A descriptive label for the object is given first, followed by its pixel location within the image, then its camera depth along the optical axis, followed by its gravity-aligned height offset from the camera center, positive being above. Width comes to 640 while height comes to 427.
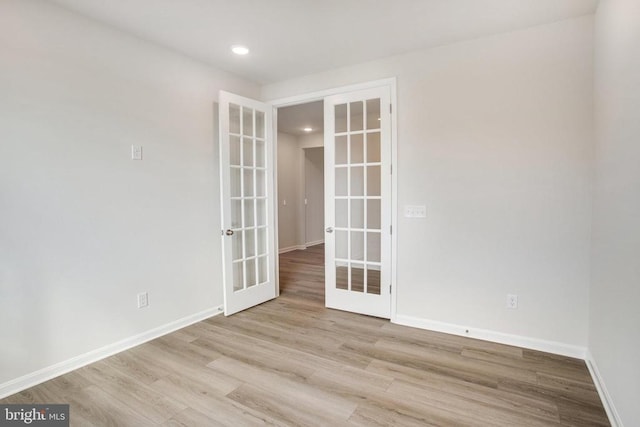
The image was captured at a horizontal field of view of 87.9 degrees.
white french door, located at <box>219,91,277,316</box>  3.41 -0.03
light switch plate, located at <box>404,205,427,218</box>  3.14 -0.13
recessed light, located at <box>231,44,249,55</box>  3.04 +1.39
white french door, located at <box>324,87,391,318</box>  3.36 -0.03
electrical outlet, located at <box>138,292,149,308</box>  2.90 -0.88
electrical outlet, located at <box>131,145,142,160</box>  2.81 +0.41
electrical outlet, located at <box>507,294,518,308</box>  2.78 -0.88
